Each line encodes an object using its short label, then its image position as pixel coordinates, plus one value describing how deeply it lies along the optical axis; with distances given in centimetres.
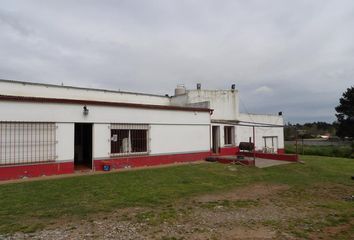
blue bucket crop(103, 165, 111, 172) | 1552
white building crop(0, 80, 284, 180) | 1323
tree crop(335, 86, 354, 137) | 5559
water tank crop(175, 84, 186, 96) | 2672
